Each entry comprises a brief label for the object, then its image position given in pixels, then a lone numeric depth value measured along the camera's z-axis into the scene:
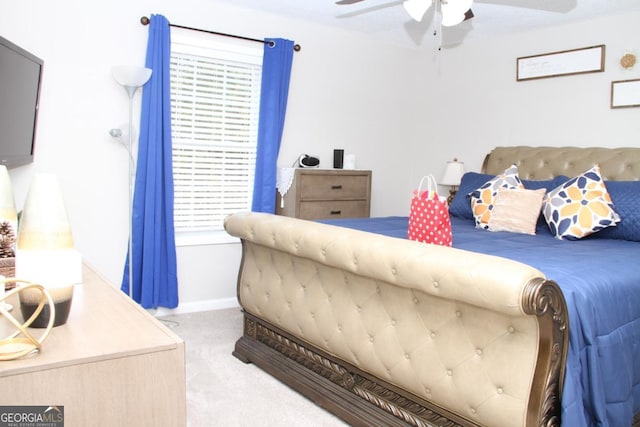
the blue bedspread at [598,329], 1.81
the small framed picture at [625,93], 3.78
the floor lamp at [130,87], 3.48
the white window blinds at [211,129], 4.07
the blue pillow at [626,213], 3.07
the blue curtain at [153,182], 3.74
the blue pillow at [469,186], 3.63
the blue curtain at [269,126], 4.27
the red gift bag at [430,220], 2.43
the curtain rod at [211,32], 3.73
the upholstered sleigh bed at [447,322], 1.73
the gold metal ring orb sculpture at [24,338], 1.00
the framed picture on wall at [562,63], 4.01
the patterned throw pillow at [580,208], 3.05
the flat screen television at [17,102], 2.02
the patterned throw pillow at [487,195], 3.55
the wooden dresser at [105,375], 1.00
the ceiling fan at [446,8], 2.76
